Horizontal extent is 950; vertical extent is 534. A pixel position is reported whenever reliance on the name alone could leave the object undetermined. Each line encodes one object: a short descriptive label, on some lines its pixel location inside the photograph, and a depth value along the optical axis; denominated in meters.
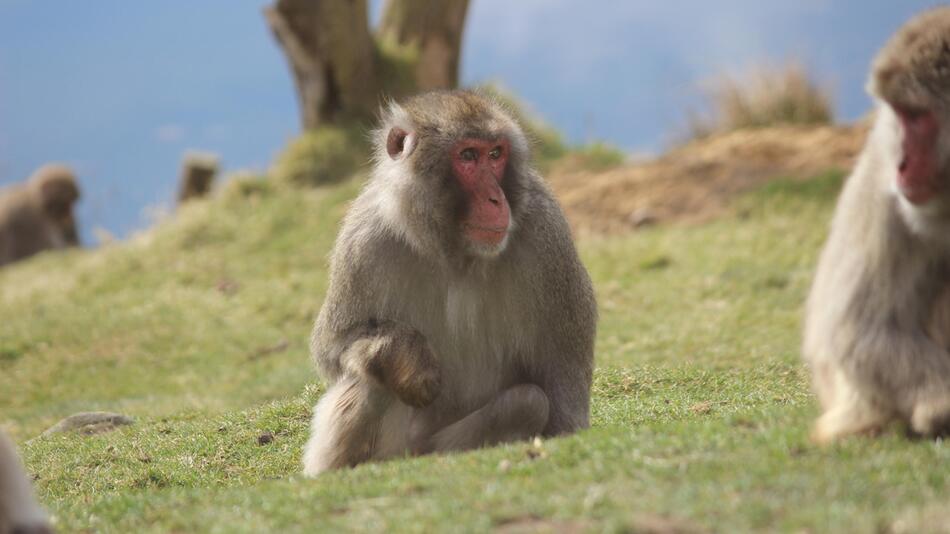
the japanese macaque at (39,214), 48.31
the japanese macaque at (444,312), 12.14
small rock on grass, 18.66
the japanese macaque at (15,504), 8.49
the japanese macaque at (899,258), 9.32
